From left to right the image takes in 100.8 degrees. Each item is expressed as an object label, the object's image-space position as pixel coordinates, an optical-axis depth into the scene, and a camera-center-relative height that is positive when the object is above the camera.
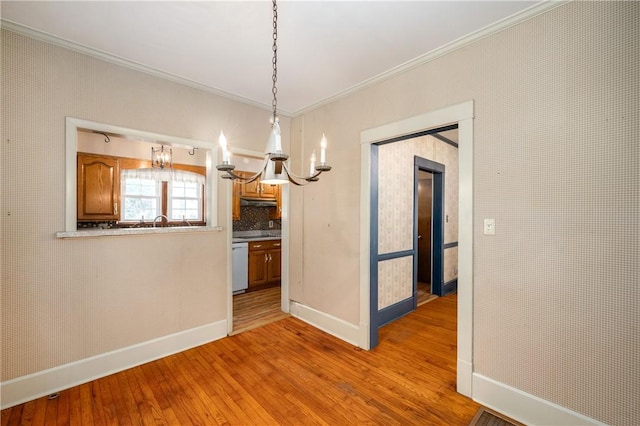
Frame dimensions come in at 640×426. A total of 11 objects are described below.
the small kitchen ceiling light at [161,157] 4.77 +1.02
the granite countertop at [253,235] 5.09 -0.48
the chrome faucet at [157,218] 4.56 -0.08
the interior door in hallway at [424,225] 5.16 -0.24
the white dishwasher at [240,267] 4.70 -0.97
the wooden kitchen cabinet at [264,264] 4.98 -0.99
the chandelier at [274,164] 1.60 +0.30
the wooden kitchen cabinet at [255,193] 5.12 +0.42
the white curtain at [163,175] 4.58 +0.70
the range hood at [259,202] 5.26 +0.23
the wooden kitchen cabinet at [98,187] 4.09 +0.42
